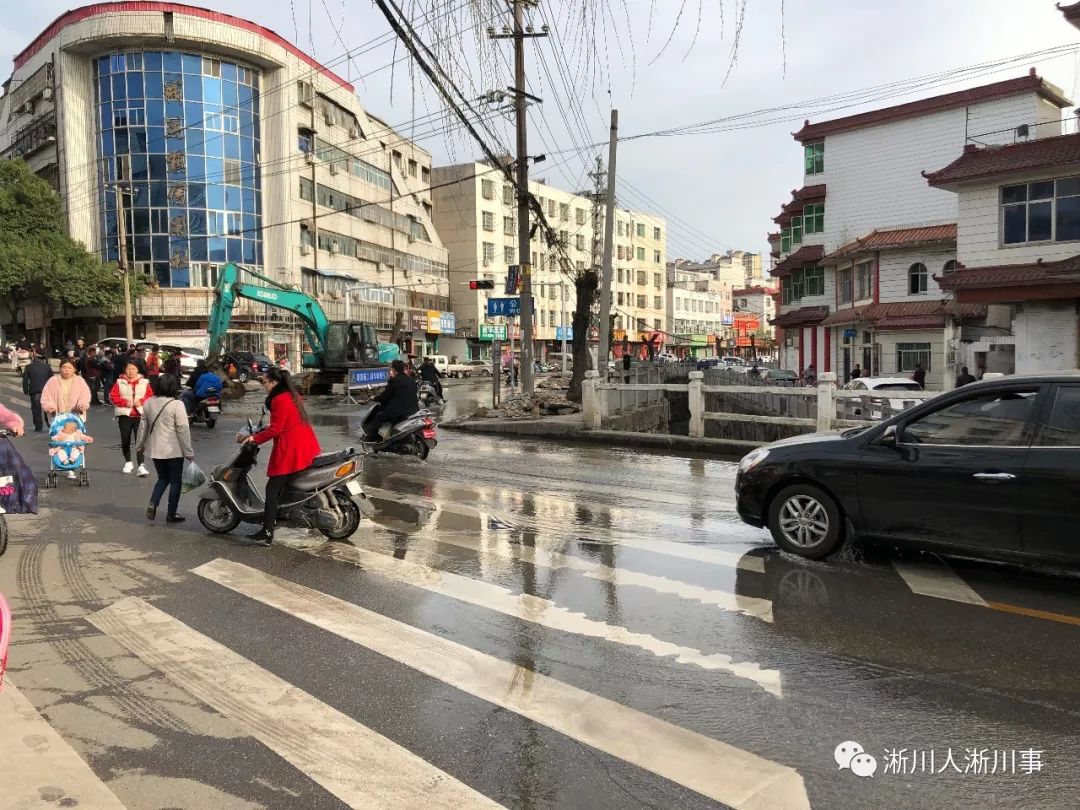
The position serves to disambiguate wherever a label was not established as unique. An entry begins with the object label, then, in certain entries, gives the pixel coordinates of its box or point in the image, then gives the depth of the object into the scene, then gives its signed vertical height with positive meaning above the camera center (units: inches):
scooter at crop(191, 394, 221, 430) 716.7 -36.3
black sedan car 215.5 -34.8
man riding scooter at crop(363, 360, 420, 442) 520.1 -21.5
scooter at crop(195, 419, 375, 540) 289.4 -47.1
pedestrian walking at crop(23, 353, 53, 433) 604.7 -3.6
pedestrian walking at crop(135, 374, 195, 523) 317.4 -24.9
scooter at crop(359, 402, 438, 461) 504.1 -45.6
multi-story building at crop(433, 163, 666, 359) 2817.4 +436.2
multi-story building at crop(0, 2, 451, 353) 1835.6 +516.0
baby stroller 422.3 -41.1
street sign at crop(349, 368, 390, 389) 1036.5 -13.9
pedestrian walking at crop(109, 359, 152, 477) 469.1 -17.0
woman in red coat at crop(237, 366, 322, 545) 282.0 -24.4
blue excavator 1078.4 +32.6
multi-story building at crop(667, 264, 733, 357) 4089.6 +265.3
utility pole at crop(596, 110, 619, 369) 819.4 +80.7
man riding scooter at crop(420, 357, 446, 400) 882.8 -7.7
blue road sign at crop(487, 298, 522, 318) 810.8 +58.0
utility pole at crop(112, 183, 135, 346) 1577.3 +211.8
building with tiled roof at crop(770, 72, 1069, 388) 1242.6 +225.8
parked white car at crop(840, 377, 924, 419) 462.0 -27.8
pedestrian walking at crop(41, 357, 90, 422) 427.5 -11.7
